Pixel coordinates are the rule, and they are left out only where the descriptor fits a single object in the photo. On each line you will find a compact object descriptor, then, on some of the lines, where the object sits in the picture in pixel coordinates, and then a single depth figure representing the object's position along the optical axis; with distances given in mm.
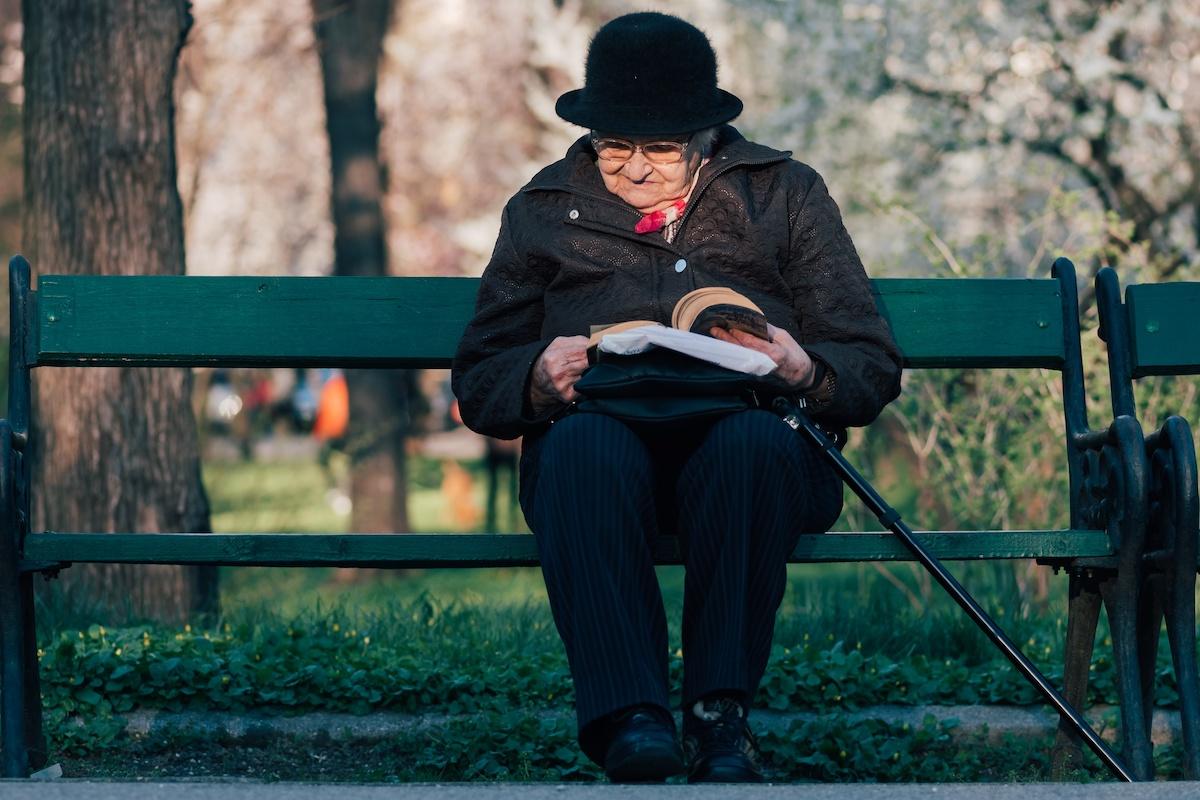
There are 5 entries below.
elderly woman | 6098
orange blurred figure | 46969
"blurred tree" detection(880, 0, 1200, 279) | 21891
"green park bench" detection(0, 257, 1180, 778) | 6953
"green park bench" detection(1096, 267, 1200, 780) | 6750
